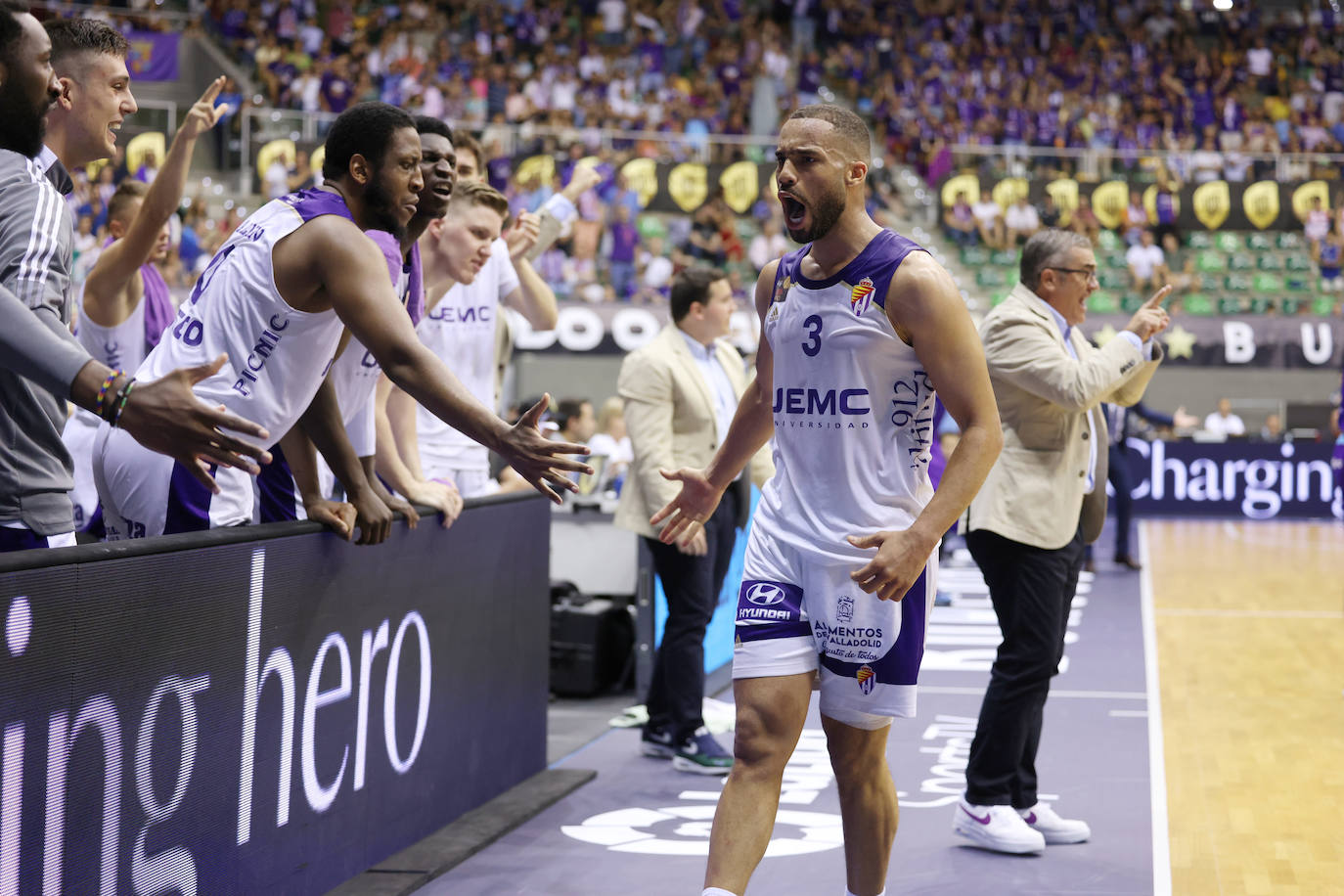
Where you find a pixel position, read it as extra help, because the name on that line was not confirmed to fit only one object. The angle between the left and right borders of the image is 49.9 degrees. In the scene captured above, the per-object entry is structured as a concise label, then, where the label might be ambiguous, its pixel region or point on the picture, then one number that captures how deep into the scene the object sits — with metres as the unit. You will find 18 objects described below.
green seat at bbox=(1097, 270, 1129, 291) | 21.52
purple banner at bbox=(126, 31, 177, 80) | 23.34
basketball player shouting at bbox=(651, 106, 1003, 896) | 3.12
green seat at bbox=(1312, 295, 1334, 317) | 20.58
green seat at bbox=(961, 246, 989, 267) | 21.91
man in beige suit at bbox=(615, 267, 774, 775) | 5.79
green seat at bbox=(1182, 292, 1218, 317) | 20.90
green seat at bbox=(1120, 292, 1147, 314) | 20.66
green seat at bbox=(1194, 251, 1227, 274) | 21.84
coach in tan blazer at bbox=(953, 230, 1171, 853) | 4.54
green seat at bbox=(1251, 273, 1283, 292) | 21.44
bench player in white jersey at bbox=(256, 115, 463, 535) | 3.76
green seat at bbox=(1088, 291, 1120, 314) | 20.69
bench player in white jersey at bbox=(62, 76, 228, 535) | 4.16
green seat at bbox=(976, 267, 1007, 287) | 21.67
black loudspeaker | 7.37
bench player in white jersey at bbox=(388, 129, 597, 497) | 5.32
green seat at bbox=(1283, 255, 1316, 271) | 21.58
